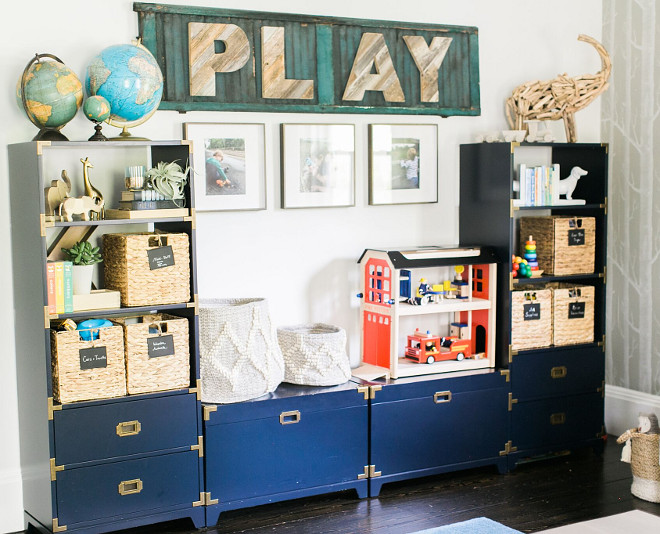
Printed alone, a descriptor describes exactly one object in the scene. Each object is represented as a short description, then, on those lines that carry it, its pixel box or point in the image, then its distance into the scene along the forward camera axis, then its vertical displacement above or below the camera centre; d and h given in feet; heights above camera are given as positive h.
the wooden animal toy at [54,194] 10.78 +0.11
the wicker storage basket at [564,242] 14.10 -0.71
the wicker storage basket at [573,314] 14.13 -1.86
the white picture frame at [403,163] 13.70 +0.57
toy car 13.46 -2.28
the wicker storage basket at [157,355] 10.97 -1.90
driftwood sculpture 14.19 +1.63
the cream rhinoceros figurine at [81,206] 10.65 -0.04
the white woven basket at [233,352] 11.57 -1.97
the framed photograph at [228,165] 12.41 +0.52
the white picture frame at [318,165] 13.00 +0.53
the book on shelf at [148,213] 10.91 -0.13
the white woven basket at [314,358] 12.41 -2.19
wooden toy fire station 13.05 -1.62
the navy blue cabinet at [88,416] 10.61 -2.61
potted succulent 10.82 -0.74
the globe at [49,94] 10.65 +1.31
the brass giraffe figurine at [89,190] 10.96 +0.16
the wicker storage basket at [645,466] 12.35 -3.73
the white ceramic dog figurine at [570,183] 14.30 +0.24
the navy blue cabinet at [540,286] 13.73 -1.48
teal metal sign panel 12.19 +2.03
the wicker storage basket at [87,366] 10.60 -1.95
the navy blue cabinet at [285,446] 11.59 -3.29
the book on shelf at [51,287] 10.47 -0.98
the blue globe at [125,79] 10.86 +1.51
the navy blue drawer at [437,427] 12.68 -3.33
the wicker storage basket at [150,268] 10.94 -0.81
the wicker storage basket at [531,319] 13.74 -1.86
